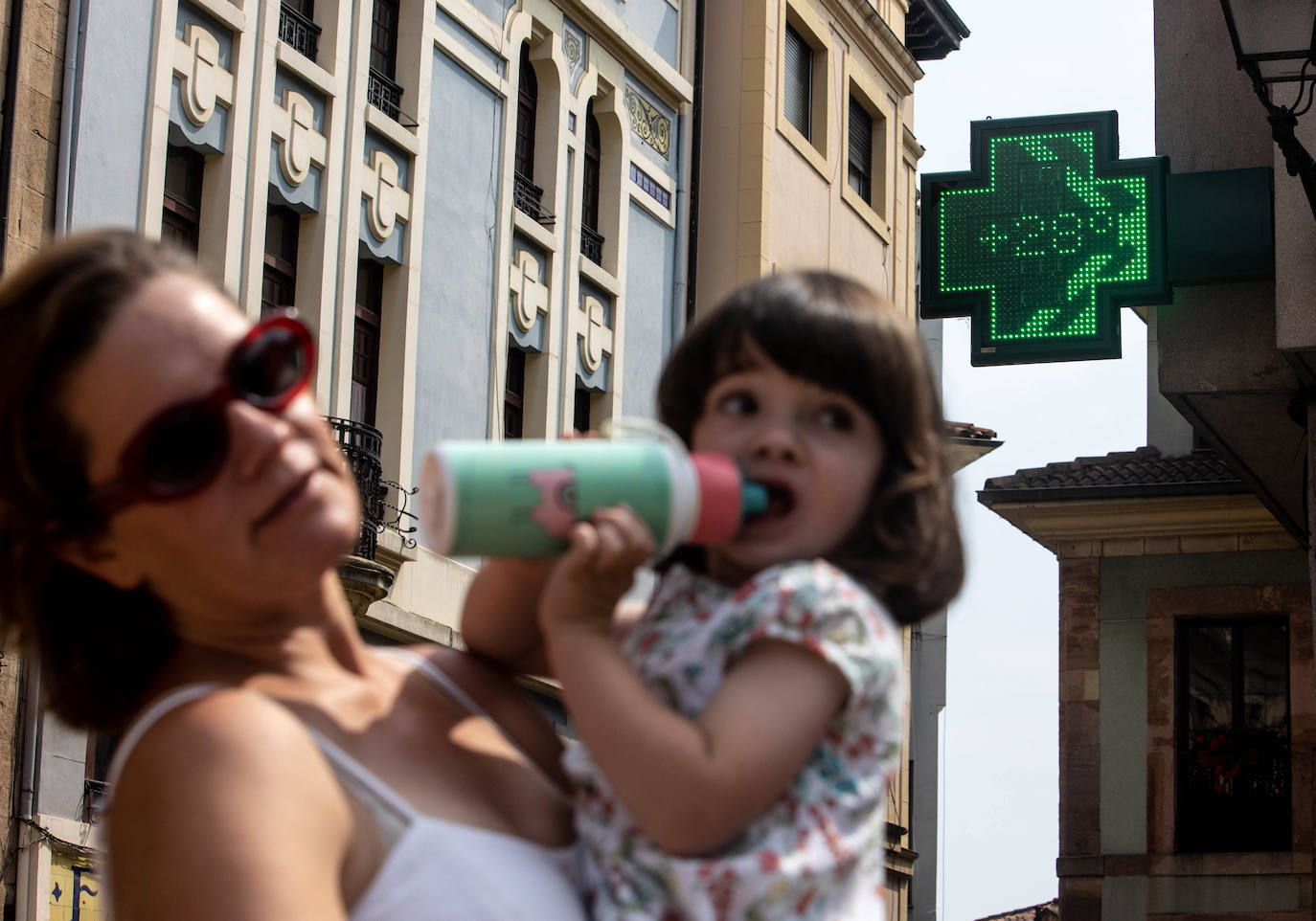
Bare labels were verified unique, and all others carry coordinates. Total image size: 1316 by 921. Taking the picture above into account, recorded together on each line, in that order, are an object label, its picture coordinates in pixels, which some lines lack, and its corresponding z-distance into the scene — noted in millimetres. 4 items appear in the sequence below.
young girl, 2201
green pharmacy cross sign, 12758
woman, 1957
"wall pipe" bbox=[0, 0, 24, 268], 13375
